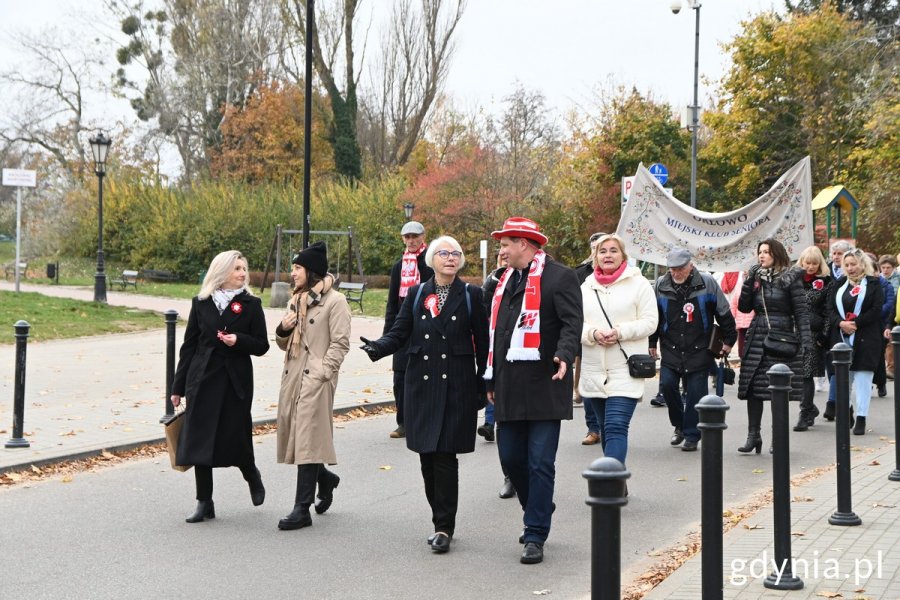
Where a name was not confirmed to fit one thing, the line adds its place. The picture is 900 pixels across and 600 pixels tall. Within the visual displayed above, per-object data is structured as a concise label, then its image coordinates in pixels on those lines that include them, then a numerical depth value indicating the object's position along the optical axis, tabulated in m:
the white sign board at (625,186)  21.67
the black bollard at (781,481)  5.69
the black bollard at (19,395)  9.84
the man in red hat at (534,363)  6.58
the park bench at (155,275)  44.56
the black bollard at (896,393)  8.08
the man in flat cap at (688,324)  10.12
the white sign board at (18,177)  29.39
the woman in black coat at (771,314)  10.04
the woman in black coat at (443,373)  6.81
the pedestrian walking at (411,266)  10.95
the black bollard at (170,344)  11.21
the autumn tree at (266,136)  56.31
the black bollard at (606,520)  3.52
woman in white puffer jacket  7.90
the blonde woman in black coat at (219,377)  7.58
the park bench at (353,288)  31.25
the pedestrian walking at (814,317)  11.83
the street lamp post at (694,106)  27.14
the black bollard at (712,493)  4.74
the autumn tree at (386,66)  53.19
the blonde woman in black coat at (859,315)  12.05
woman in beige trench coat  7.41
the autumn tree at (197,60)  56.59
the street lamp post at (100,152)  31.59
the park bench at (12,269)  43.00
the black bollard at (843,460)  7.05
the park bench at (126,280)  37.62
